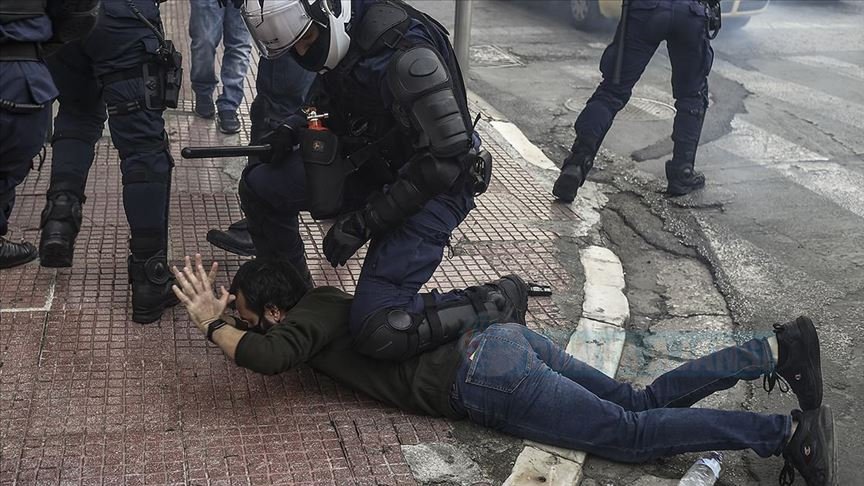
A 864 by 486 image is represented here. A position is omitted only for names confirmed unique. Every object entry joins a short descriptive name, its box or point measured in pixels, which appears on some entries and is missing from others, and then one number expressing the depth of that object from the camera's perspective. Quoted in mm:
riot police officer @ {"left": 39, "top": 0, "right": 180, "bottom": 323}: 3954
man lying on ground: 3281
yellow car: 10828
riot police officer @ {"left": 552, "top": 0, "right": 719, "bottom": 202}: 5895
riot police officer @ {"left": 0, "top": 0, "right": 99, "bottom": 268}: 3068
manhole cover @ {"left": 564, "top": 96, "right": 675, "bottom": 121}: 8047
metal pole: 6680
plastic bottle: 3307
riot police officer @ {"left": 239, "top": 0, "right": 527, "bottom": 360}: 3434
